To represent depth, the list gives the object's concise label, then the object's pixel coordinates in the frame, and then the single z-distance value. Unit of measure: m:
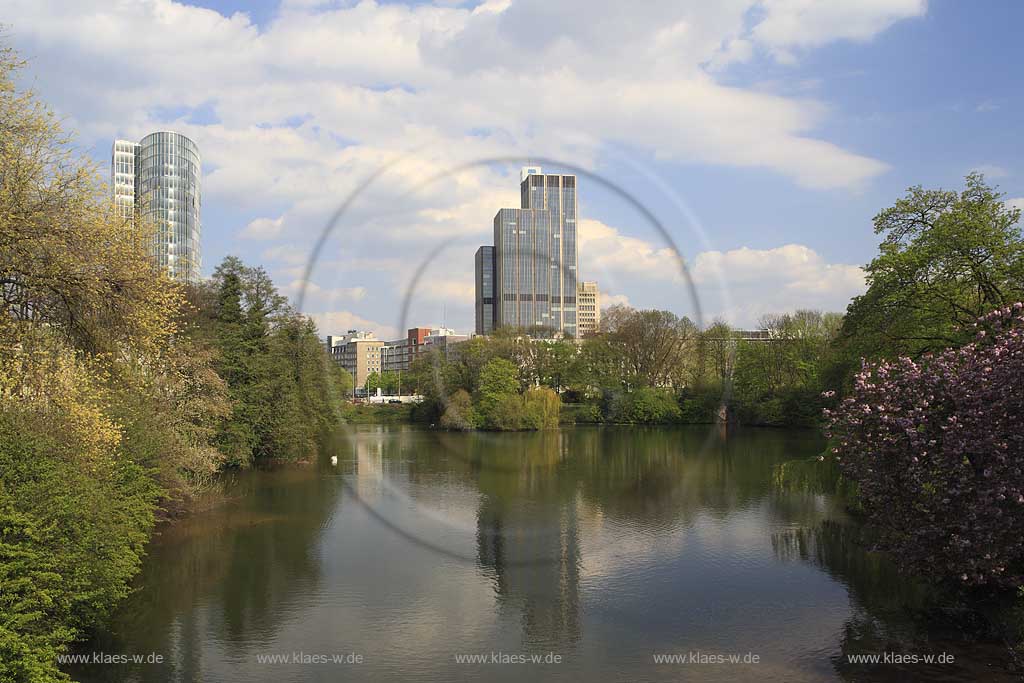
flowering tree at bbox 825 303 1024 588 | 11.61
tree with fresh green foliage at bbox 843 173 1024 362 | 18.58
